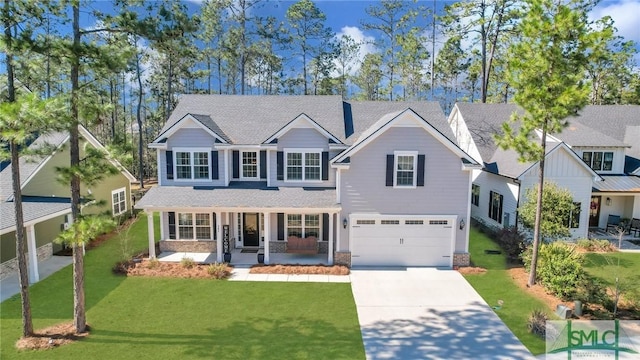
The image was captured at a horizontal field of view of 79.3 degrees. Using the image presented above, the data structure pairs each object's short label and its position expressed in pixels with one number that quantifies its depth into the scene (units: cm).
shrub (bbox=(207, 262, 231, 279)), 1556
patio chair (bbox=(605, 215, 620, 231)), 2300
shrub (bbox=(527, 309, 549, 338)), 1129
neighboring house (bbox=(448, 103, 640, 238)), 2062
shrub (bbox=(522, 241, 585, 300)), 1358
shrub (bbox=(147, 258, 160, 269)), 1634
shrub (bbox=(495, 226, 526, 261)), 1787
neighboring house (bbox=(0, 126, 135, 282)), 1499
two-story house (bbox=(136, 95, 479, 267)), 1673
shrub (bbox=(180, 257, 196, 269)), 1652
